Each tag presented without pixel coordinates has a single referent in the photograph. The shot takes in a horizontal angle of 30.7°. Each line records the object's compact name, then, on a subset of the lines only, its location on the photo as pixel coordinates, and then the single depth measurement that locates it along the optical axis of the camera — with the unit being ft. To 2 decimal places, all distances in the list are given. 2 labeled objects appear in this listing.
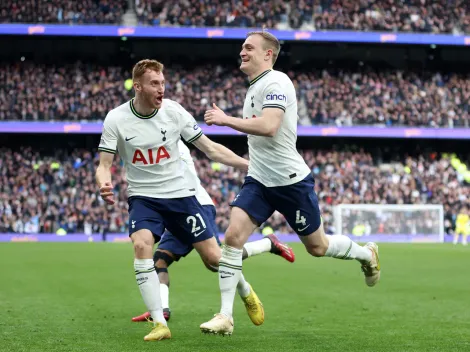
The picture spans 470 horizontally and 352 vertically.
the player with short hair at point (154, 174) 24.80
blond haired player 24.98
